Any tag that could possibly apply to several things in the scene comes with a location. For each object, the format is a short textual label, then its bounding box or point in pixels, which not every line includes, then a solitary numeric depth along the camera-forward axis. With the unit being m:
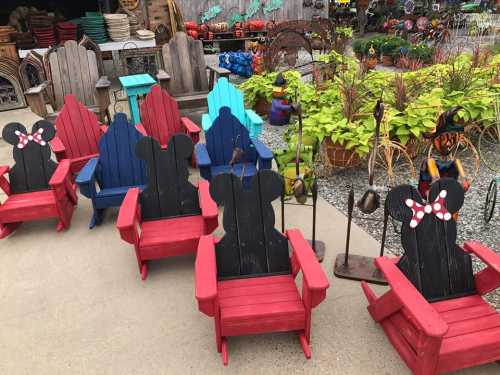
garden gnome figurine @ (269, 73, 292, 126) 5.68
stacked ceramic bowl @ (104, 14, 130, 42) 8.13
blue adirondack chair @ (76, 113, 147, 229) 3.49
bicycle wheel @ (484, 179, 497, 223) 3.15
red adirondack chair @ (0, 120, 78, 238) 3.26
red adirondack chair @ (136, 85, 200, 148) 4.36
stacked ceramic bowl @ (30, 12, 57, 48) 7.88
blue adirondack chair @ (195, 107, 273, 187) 3.75
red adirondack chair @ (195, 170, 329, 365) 2.03
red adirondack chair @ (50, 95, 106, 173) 4.02
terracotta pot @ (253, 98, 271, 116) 6.12
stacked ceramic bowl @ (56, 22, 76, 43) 8.03
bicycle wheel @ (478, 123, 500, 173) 4.40
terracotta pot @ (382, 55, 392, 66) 9.45
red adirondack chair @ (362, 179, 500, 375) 1.96
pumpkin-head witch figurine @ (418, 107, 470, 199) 2.51
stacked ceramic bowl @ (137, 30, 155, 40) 8.29
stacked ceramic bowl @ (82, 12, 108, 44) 8.23
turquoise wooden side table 5.06
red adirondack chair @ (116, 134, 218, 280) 2.72
